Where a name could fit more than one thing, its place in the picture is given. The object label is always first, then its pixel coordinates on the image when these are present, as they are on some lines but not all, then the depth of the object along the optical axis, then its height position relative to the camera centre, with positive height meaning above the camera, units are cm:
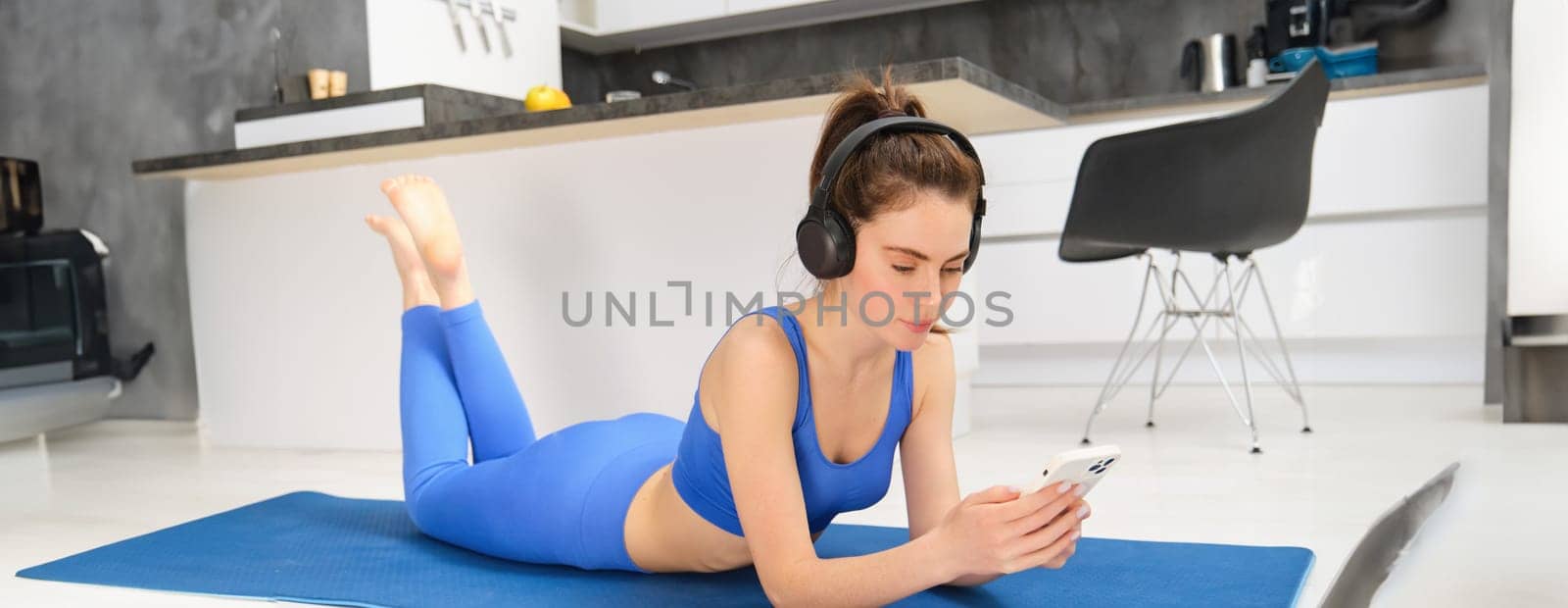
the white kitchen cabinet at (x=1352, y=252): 384 -20
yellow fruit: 341 +33
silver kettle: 461 +48
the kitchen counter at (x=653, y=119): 249 +21
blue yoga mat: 152 -49
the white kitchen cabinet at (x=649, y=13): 525 +86
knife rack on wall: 456 +77
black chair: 277 +3
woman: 121 -29
